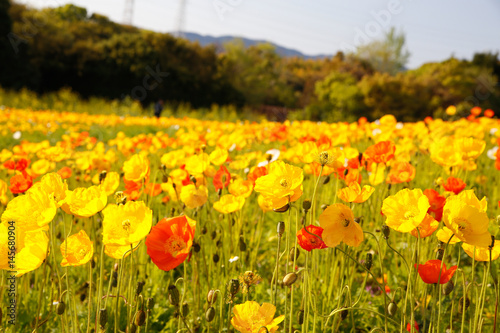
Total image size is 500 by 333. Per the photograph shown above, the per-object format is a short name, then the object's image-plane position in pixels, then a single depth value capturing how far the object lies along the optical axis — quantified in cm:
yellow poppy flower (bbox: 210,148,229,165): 156
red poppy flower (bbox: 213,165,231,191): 142
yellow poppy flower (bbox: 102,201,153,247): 80
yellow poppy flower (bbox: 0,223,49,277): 78
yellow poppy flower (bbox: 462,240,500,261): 88
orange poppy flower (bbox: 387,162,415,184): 138
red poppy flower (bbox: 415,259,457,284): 86
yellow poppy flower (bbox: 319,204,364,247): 84
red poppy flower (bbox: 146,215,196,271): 86
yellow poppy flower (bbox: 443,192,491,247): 76
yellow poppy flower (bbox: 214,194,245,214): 122
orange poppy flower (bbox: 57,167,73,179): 171
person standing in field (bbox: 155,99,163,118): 1057
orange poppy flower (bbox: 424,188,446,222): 104
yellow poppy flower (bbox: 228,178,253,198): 125
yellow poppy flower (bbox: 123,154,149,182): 129
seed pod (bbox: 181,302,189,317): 93
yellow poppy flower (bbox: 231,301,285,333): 77
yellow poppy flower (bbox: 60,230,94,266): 86
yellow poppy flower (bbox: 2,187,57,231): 83
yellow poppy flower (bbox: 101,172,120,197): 130
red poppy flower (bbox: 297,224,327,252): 89
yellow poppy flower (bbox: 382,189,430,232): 84
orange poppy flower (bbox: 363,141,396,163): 138
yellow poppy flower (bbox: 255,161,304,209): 88
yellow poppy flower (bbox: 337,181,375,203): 104
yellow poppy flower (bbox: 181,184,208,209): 119
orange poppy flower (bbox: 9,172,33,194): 129
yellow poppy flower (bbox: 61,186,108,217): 90
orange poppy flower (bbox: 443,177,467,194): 123
